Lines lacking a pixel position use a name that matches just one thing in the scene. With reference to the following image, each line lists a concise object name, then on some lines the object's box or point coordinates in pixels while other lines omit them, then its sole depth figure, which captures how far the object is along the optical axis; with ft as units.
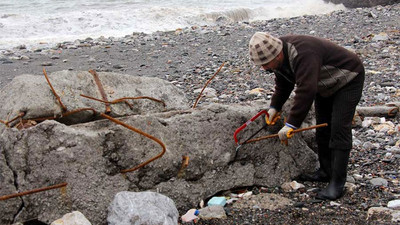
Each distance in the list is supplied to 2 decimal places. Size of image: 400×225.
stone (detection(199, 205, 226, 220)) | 12.22
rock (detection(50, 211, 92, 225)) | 10.59
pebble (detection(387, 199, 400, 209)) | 12.37
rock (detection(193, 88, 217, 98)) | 26.25
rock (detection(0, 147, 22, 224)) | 11.15
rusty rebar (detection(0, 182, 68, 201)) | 10.88
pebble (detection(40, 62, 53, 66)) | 36.55
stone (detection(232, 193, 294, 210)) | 12.83
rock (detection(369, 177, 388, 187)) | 13.98
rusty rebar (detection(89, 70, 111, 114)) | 14.29
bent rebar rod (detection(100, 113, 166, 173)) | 11.82
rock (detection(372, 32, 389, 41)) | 35.64
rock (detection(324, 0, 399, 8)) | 70.97
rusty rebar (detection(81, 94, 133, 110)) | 13.87
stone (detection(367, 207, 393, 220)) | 11.87
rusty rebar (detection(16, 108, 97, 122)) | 12.99
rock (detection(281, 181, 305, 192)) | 13.93
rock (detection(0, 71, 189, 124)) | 13.06
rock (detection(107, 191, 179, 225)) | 10.83
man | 12.12
